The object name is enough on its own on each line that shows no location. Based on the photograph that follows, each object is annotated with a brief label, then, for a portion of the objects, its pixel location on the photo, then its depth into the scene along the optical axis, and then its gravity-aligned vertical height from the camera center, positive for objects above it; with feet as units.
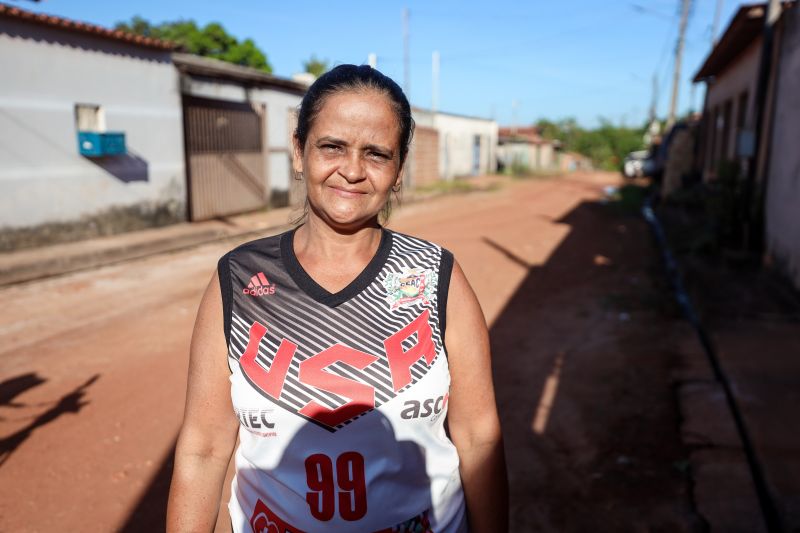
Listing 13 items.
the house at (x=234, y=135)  40.81 +1.47
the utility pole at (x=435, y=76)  92.67 +12.49
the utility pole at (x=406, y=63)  89.62 +13.58
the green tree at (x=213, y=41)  90.89 +16.66
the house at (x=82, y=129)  28.96 +1.20
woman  4.62 -1.63
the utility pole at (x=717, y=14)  91.48 +21.70
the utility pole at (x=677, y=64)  78.89 +12.59
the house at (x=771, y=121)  23.50 +1.86
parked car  102.67 -0.89
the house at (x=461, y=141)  87.81 +2.68
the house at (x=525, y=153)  122.11 +1.11
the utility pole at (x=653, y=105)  160.54 +14.25
